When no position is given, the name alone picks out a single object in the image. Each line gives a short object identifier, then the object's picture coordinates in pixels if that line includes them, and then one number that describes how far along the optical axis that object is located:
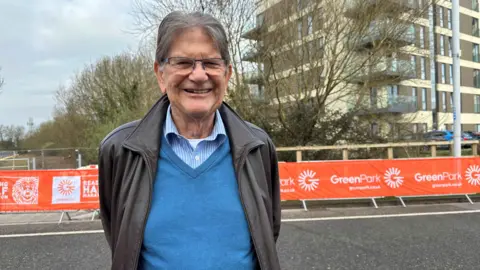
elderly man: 1.51
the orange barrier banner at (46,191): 7.64
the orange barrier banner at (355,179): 8.47
